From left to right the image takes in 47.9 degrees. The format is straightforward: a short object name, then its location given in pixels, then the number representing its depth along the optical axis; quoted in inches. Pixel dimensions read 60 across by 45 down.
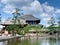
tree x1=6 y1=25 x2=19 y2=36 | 669.9
